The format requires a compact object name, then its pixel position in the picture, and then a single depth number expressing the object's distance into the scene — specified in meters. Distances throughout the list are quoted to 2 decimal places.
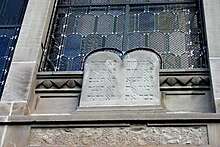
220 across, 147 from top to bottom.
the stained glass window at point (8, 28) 7.55
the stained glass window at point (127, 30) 7.46
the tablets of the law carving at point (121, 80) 6.46
